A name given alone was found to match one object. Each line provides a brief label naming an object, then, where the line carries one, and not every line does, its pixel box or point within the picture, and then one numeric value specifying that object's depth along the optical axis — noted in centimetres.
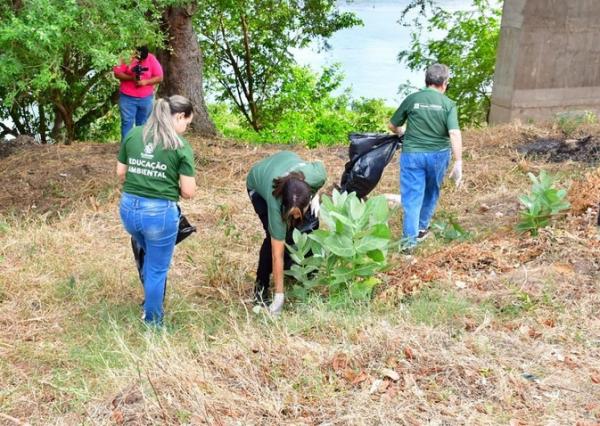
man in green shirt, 618
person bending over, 469
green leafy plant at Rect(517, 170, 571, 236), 552
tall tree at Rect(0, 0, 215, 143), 625
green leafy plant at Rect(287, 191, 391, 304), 479
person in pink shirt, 913
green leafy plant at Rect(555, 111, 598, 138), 1045
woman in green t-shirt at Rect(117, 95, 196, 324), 475
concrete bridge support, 1180
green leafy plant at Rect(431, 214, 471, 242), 641
